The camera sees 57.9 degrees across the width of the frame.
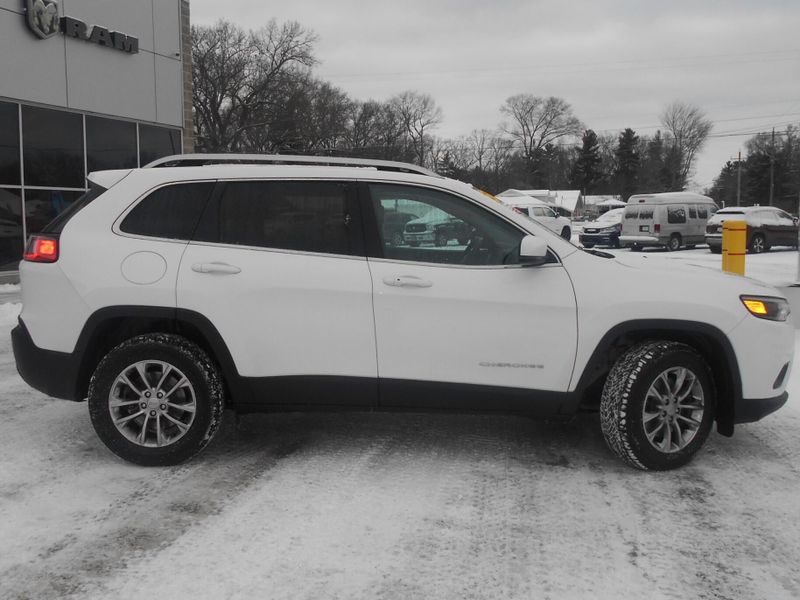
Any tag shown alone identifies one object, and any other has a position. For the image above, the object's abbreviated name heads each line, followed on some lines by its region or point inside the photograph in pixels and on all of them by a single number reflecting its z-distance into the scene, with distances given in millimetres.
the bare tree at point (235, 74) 56312
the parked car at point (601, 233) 29708
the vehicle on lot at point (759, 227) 24297
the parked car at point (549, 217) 31117
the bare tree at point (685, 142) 104688
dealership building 14820
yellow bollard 8477
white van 26203
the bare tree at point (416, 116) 93019
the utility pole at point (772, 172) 77638
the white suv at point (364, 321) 3943
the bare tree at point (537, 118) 110875
